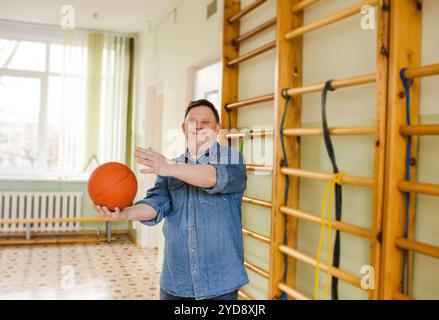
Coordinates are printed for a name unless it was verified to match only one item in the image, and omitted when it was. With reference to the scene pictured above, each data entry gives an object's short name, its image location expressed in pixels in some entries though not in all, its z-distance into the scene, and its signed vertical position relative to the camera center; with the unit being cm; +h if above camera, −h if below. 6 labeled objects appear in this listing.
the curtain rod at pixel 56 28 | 576 +177
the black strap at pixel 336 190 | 193 -11
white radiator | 572 -68
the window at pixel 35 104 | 593 +73
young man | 164 -22
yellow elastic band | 193 -24
